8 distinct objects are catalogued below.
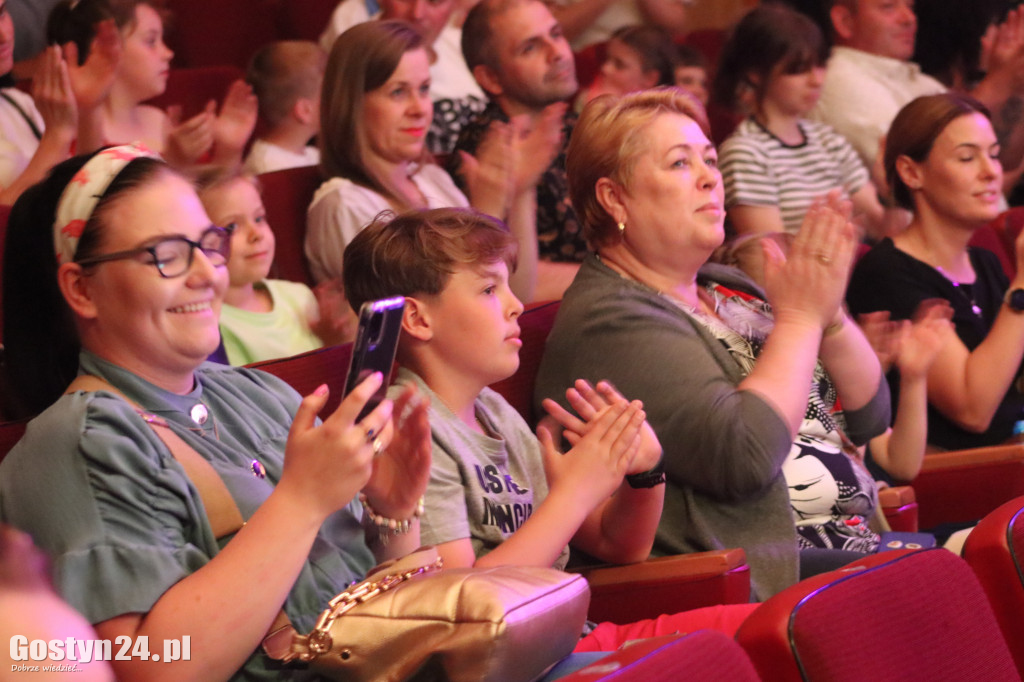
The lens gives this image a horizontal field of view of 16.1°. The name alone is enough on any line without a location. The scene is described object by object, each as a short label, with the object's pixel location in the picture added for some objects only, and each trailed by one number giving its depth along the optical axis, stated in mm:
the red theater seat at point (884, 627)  3603
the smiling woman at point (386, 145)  4900
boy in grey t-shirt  4037
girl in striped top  5450
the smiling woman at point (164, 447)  3699
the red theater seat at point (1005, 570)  3834
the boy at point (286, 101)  5300
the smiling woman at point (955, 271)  4827
